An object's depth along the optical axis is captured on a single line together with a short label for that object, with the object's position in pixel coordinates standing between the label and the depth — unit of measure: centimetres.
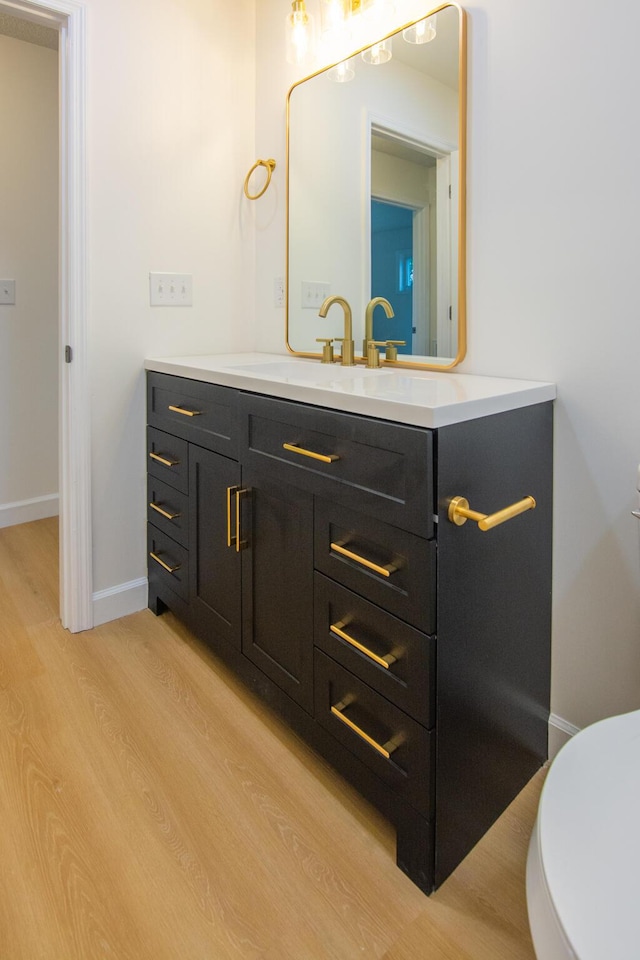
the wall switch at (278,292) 219
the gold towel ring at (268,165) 212
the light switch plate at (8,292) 290
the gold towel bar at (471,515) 98
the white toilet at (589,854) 57
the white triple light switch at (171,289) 207
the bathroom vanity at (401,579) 105
